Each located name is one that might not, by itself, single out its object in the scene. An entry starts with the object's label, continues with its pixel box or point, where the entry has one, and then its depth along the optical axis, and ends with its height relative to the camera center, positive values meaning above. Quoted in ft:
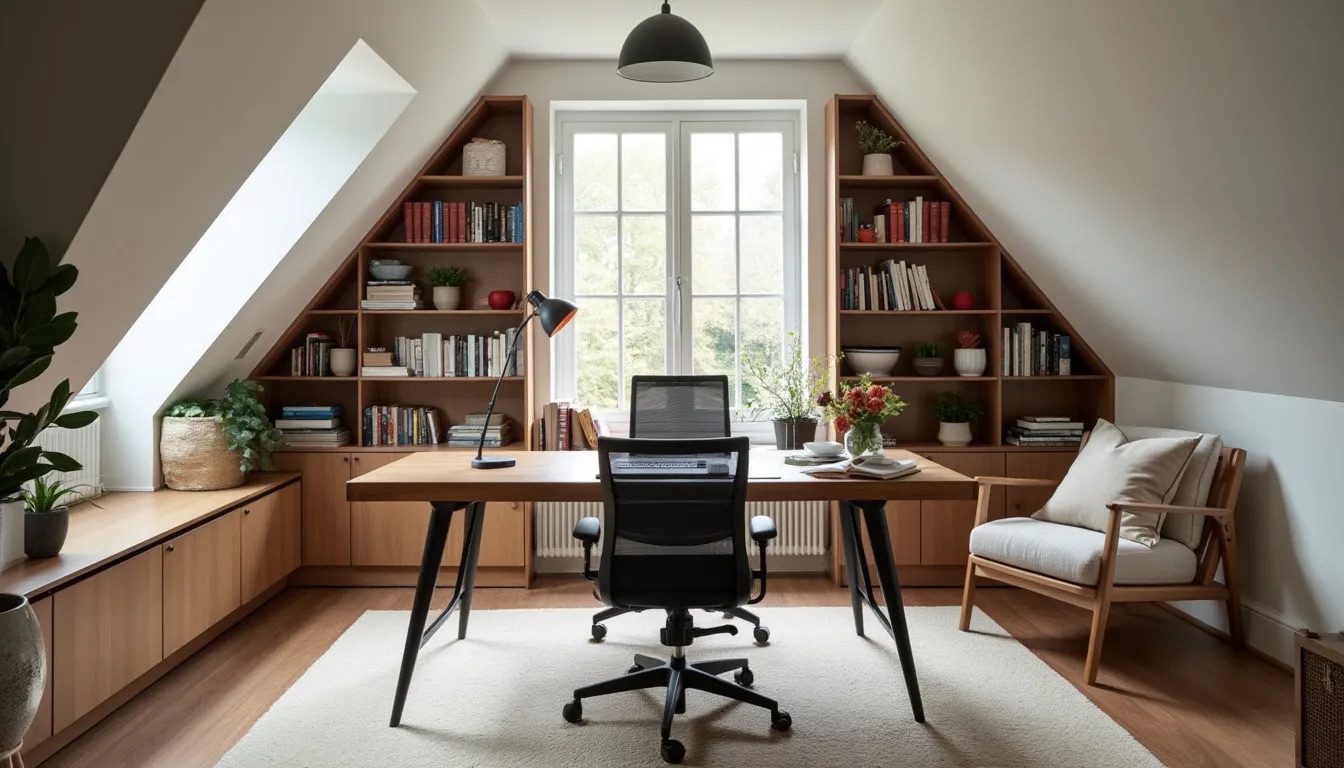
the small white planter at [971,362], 16.17 +0.13
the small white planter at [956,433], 16.16 -1.08
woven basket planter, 14.07 -1.20
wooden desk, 10.26 -1.30
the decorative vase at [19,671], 6.91 -2.21
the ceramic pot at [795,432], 13.91 -0.90
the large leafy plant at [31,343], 7.49 +0.25
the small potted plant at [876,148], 16.30 +3.86
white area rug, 9.51 -3.80
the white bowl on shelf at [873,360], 16.26 +0.18
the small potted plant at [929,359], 16.37 +0.19
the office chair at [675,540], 9.47 -1.72
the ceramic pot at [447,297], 16.26 +1.29
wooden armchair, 11.58 -2.53
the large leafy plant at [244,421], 14.39 -0.73
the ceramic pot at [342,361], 16.29 +0.20
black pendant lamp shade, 10.05 +3.49
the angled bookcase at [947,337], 15.78 +0.60
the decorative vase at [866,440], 11.21 -0.83
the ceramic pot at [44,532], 10.18 -1.70
